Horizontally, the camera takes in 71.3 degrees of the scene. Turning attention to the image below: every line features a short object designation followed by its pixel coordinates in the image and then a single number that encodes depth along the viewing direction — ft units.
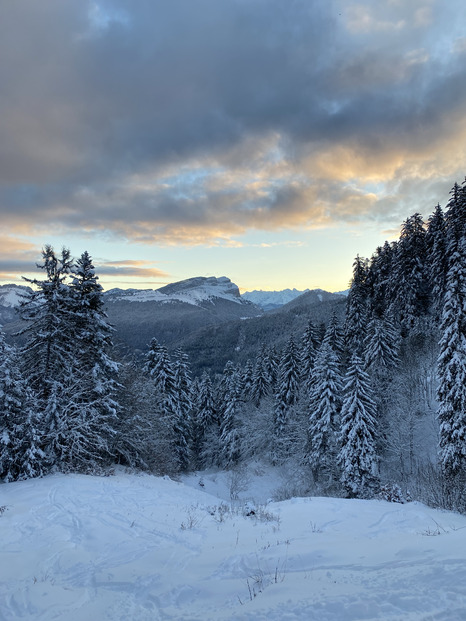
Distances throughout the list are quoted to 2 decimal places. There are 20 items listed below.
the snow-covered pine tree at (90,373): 59.11
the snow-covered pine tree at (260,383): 160.87
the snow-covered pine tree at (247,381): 172.55
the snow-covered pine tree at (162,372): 120.67
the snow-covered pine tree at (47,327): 62.08
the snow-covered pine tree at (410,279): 135.63
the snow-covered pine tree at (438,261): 121.60
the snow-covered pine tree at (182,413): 124.36
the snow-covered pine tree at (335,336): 139.13
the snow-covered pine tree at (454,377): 70.49
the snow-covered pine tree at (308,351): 138.91
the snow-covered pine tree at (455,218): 112.61
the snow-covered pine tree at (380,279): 157.07
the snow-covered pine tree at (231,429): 141.94
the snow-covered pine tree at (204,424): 159.12
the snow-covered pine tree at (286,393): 137.27
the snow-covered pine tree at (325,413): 101.09
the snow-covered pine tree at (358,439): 84.02
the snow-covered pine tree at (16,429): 47.47
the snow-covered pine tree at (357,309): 144.46
